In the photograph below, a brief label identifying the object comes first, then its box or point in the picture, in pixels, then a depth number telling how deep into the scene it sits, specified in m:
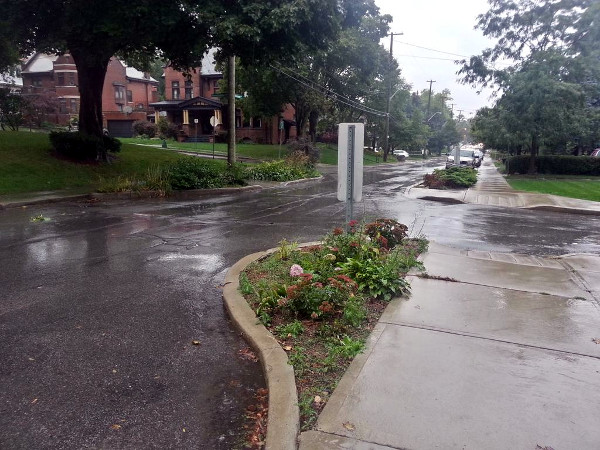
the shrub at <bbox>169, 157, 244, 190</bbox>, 17.81
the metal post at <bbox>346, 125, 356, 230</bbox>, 6.45
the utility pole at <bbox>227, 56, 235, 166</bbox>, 21.69
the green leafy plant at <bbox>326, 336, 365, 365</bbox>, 4.07
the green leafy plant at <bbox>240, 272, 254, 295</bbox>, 5.62
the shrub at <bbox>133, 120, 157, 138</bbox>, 59.09
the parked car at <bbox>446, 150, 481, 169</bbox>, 40.97
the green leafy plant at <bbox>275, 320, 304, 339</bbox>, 4.48
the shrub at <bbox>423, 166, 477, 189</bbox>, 22.27
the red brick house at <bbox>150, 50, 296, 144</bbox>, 55.53
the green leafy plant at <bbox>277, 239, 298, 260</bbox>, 7.07
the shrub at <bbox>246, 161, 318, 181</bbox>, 24.53
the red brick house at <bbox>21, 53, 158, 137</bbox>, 60.84
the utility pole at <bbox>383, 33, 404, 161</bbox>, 51.92
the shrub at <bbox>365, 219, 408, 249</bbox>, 7.86
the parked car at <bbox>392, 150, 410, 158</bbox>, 72.64
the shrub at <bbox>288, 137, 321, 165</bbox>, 37.19
